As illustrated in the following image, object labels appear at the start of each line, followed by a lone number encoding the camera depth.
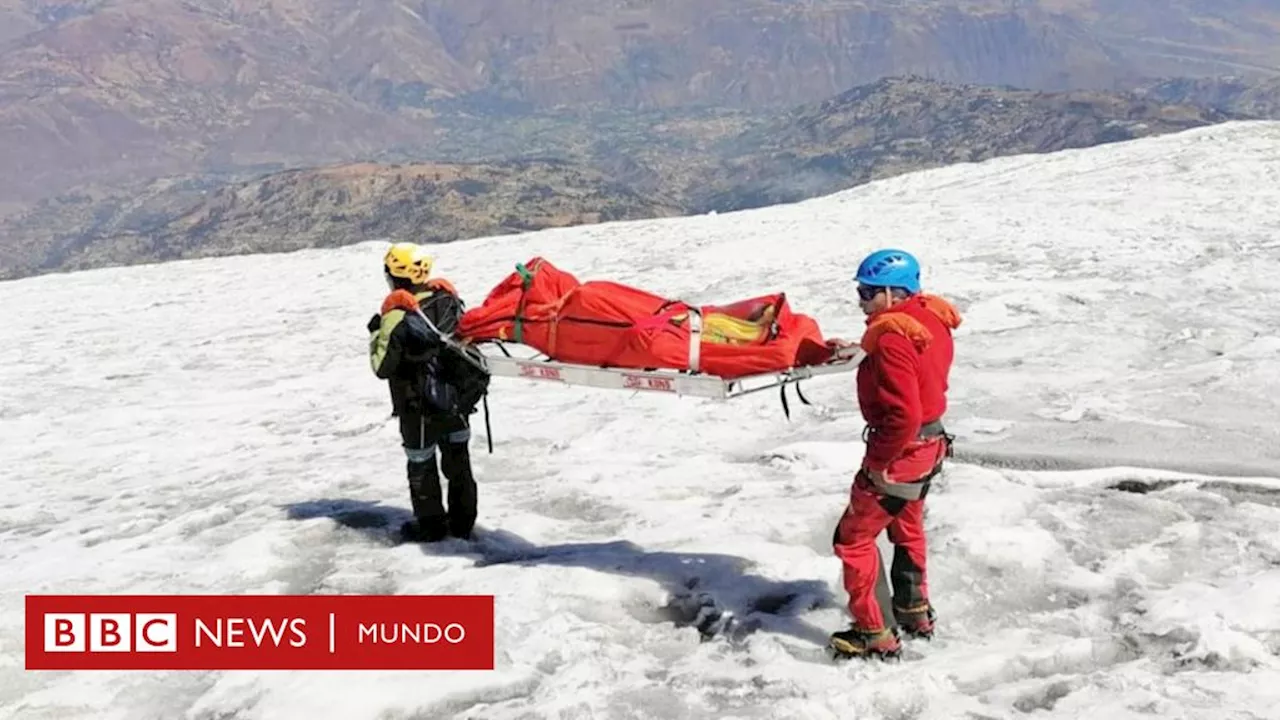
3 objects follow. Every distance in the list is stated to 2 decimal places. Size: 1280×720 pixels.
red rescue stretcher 6.81
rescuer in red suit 5.55
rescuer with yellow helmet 7.58
